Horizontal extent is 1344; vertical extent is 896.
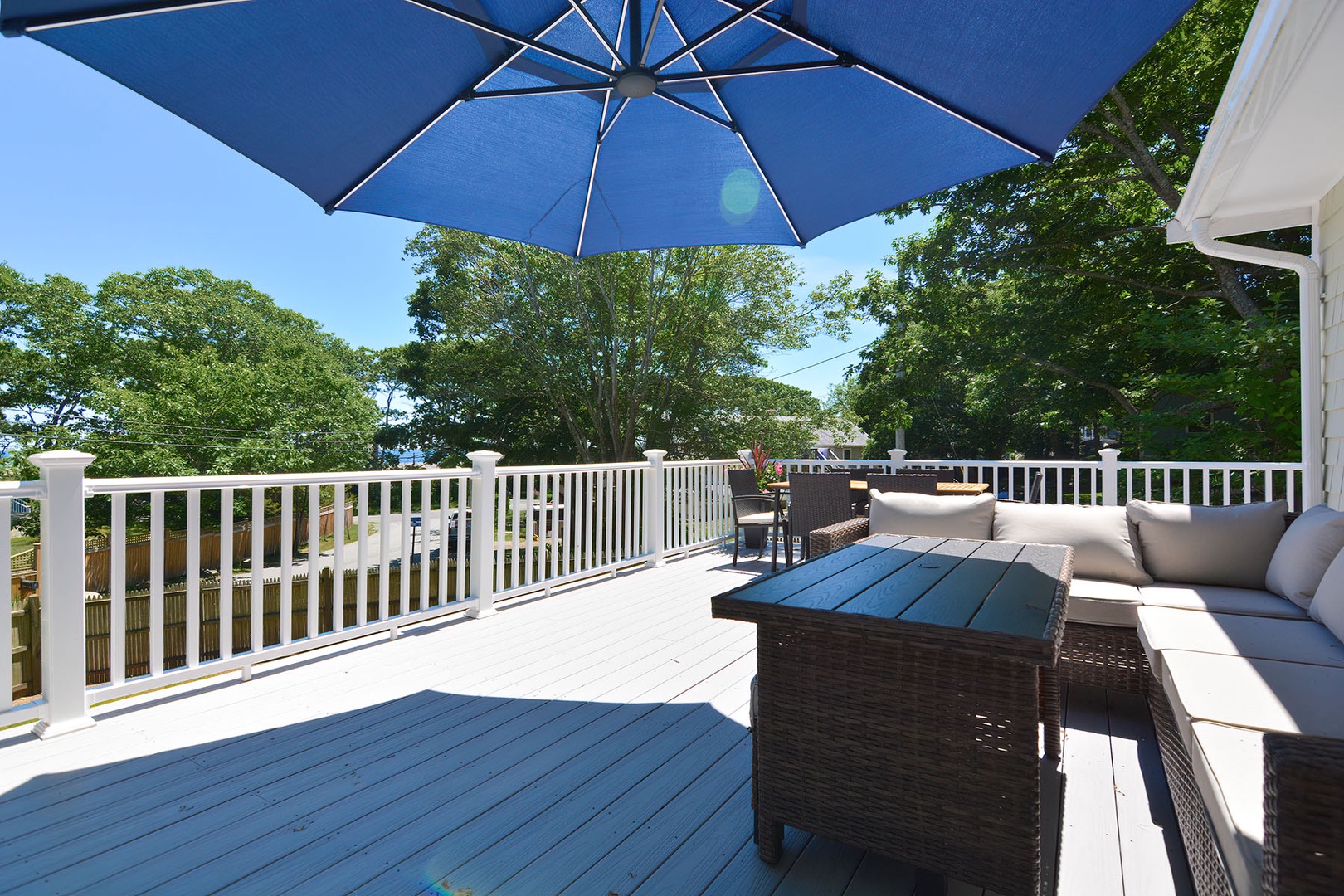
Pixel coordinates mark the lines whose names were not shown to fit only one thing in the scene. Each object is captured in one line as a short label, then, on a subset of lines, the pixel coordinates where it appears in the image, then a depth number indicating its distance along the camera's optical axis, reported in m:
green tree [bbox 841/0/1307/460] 7.27
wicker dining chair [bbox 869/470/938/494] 4.51
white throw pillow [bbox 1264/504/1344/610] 2.42
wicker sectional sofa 0.90
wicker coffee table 1.38
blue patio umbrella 2.19
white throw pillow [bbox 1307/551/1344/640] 2.07
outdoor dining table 4.89
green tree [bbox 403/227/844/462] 15.73
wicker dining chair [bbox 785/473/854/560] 4.80
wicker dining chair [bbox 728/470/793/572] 5.60
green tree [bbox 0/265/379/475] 22.16
